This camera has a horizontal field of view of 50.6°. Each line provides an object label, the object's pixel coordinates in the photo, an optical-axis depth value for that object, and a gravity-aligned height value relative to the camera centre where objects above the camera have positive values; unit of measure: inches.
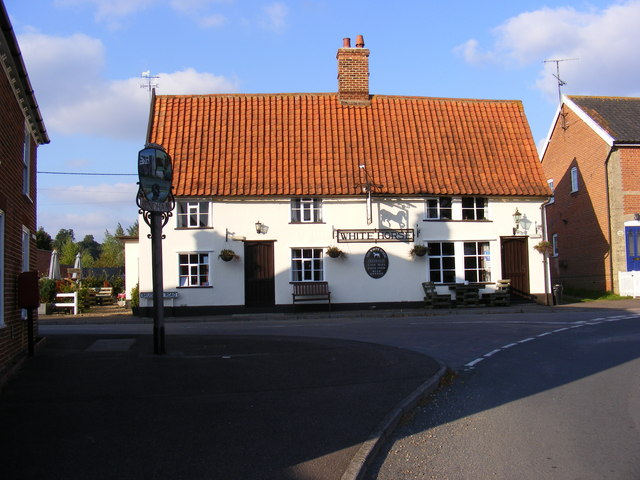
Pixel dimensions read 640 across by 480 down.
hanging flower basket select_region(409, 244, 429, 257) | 1016.2 +36.7
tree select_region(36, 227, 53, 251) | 2669.8 +172.1
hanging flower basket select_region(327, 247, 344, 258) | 998.4 +36.3
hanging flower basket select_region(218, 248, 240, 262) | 979.3 +34.9
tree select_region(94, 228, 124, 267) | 3100.4 +140.6
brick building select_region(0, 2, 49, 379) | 398.9 +68.4
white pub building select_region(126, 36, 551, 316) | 1006.4 +103.0
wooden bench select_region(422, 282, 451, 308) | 1010.5 -35.5
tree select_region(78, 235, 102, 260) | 5562.0 +330.1
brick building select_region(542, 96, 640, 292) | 1156.5 +147.4
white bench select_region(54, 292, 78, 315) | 1103.6 -33.6
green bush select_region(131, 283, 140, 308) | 1041.5 -24.4
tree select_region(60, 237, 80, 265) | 3043.8 +136.4
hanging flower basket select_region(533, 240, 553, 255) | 1045.2 +38.0
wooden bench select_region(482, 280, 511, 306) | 1025.5 -33.7
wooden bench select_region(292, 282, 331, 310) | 1003.9 -20.7
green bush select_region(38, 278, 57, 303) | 1117.7 -9.6
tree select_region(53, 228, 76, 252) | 5265.8 +399.5
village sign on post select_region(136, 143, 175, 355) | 492.7 +62.5
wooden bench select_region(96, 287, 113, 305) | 1447.6 -25.7
